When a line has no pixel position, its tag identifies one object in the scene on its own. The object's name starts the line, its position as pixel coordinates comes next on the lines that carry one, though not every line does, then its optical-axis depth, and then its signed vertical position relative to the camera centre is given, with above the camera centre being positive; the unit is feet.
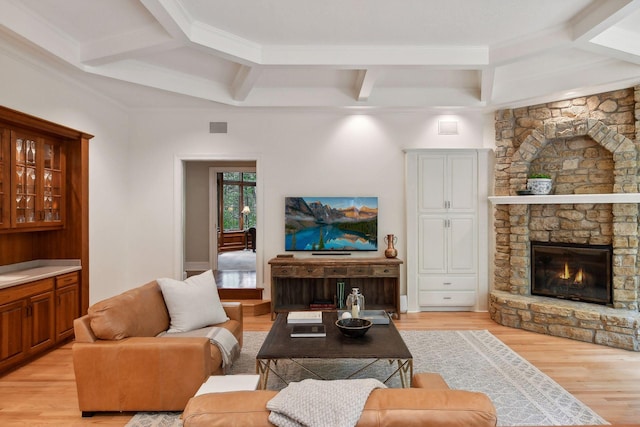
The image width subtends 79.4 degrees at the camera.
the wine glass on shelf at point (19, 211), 12.09 +0.14
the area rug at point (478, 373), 8.70 -4.51
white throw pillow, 10.44 -2.45
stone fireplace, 14.10 +0.47
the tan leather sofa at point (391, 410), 4.19 -2.15
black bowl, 9.65 -2.84
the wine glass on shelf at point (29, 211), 12.52 +0.14
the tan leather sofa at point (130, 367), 8.43 -3.34
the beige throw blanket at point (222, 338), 9.82 -3.21
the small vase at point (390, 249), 17.51 -1.52
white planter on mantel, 15.89 +1.27
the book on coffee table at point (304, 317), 11.26 -3.03
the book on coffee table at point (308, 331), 9.88 -3.04
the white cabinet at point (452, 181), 17.95 +1.62
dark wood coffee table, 8.66 -3.11
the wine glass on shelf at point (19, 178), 12.12 +1.18
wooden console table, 16.69 -3.04
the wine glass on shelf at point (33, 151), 12.82 +2.15
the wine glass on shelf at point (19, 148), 12.10 +2.11
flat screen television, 18.12 -0.35
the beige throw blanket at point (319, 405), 4.13 -2.08
